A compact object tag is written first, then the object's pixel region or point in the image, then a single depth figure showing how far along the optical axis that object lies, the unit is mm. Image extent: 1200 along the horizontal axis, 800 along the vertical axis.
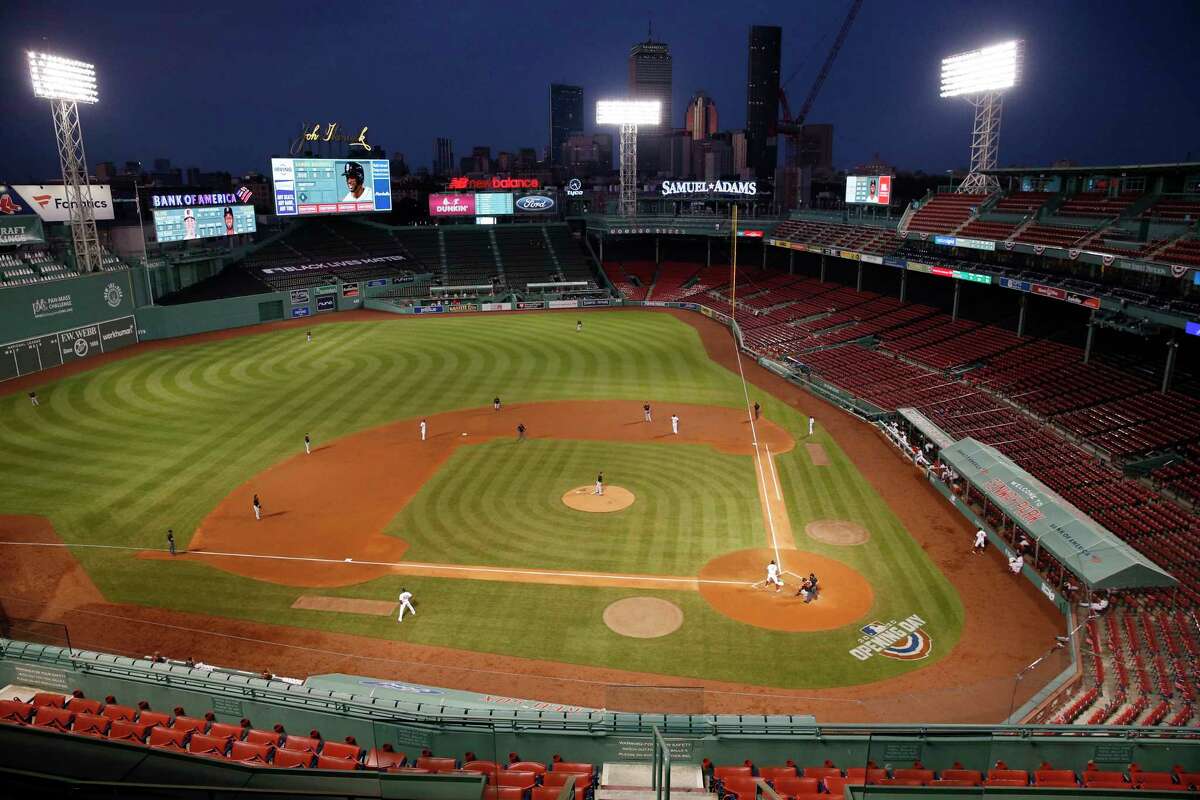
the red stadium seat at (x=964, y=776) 12389
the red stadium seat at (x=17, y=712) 12547
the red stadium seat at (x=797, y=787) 12172
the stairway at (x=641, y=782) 10211
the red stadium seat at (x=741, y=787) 11795
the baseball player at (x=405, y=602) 21578
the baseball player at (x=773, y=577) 22936
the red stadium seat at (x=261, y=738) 13383
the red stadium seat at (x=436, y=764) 12406
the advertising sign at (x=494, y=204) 86062
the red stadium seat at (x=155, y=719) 13734
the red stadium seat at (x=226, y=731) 13578
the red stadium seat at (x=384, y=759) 12756
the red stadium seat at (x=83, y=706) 14089
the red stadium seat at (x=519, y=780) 11930
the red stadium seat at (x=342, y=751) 12969
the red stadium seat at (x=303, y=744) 13438
